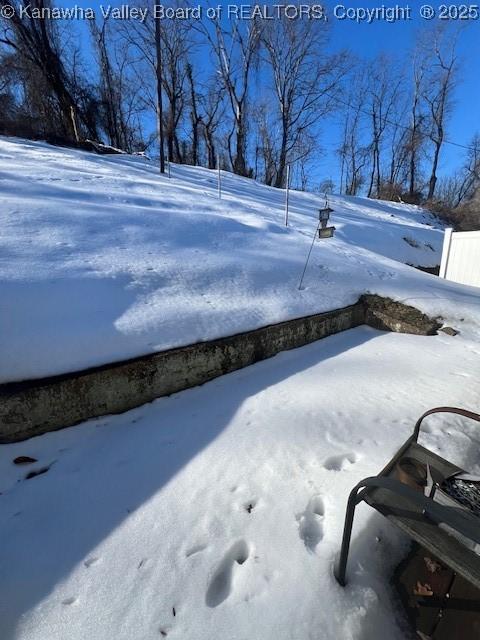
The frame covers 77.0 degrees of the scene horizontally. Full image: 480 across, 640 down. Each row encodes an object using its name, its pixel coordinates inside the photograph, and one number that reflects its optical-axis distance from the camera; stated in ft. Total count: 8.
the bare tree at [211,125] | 70.95
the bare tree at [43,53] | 51.13
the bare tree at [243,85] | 63.00
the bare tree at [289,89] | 65.00
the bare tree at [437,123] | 72.69
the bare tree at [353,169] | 91.91
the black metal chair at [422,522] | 3.33
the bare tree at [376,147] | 83.46
